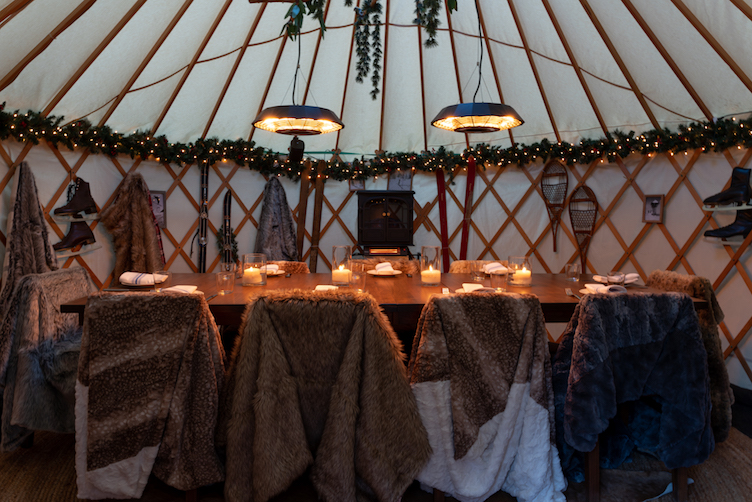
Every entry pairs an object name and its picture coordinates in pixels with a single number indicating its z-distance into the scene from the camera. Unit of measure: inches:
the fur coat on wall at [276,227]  175.5
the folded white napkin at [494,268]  83.0
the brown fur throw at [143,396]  60.1
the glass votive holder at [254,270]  89.4
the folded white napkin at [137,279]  81.9
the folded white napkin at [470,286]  78.7
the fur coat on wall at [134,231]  154.5
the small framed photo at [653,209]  145.3
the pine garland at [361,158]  126.3
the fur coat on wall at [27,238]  124.3
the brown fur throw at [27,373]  75.5
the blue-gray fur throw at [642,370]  62.9
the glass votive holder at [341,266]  85.4
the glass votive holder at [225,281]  83.9
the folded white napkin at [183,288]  75.4
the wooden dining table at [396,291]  71.3
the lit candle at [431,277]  89.2
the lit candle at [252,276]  89.4
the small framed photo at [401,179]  184.9
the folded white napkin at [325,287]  81.0
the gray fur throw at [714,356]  74.3
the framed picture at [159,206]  164.9
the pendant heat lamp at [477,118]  87.8
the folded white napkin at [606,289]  75.1
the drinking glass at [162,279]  79.3
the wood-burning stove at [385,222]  173.3
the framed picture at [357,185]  186.2
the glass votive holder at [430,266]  89.3
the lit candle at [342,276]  85.3
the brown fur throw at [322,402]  59.2
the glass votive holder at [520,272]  89.7
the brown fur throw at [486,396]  62.6
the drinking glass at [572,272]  97.7
